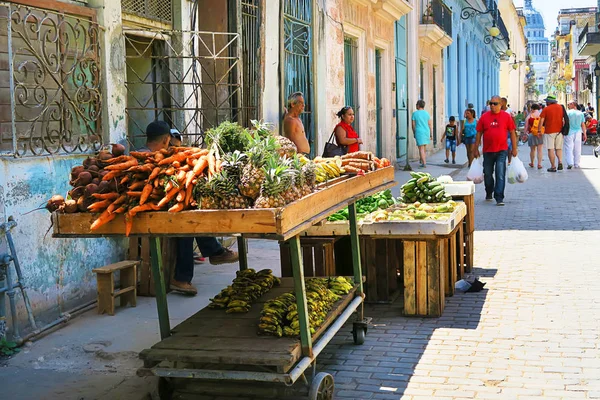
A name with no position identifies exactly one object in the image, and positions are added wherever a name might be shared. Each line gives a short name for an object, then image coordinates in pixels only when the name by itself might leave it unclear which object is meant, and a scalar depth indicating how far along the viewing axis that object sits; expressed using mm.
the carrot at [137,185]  4336
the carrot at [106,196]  4289
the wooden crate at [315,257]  6750
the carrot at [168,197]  4223
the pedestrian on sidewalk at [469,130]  21406
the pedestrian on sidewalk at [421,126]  20578
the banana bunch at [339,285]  5848
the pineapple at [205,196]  4223
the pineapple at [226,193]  4191
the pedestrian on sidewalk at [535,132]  20312
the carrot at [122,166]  4492
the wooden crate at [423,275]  6566
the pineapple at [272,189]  4133
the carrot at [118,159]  4633
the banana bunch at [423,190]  7855
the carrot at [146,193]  4225
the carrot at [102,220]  4203
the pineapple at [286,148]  5462
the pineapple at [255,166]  4234
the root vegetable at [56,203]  4414
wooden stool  6629
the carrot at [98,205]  4230
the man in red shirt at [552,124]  19578
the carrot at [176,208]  4180
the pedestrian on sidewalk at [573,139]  20312
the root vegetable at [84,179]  4489
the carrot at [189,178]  4273
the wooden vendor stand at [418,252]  6492
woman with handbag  11359
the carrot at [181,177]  4344
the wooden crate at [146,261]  7352
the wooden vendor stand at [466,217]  8266
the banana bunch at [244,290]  5410
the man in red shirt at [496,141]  12961
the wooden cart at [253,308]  4105
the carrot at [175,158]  4562
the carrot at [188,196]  4270
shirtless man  9805
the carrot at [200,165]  4395
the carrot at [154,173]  4395
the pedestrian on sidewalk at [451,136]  23266
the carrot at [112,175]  4406
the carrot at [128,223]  4205
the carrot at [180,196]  4227
